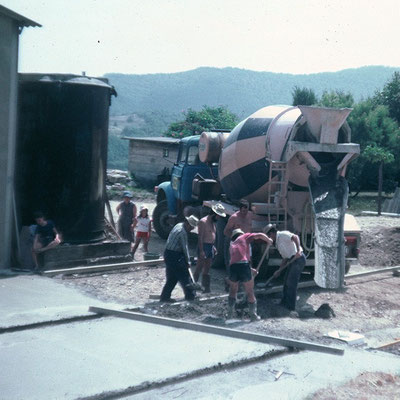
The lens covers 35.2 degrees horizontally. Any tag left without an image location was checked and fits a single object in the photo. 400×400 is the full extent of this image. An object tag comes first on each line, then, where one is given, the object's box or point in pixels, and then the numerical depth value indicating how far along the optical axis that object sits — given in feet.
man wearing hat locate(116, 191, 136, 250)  46.47
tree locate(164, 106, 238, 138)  122.83
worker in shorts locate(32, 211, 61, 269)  38.91
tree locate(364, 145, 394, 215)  90.17
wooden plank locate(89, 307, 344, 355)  25.44
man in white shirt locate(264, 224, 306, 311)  32.48
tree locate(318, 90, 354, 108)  113.82
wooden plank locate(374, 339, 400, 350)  26.86
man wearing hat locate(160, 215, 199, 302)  32.32
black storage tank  41.63
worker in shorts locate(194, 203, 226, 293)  35.22
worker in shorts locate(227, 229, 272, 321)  29.91
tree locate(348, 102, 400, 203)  98.68
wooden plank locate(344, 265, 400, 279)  40.56
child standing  45.80
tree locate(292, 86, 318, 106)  120.57
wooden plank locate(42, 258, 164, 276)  38.46
